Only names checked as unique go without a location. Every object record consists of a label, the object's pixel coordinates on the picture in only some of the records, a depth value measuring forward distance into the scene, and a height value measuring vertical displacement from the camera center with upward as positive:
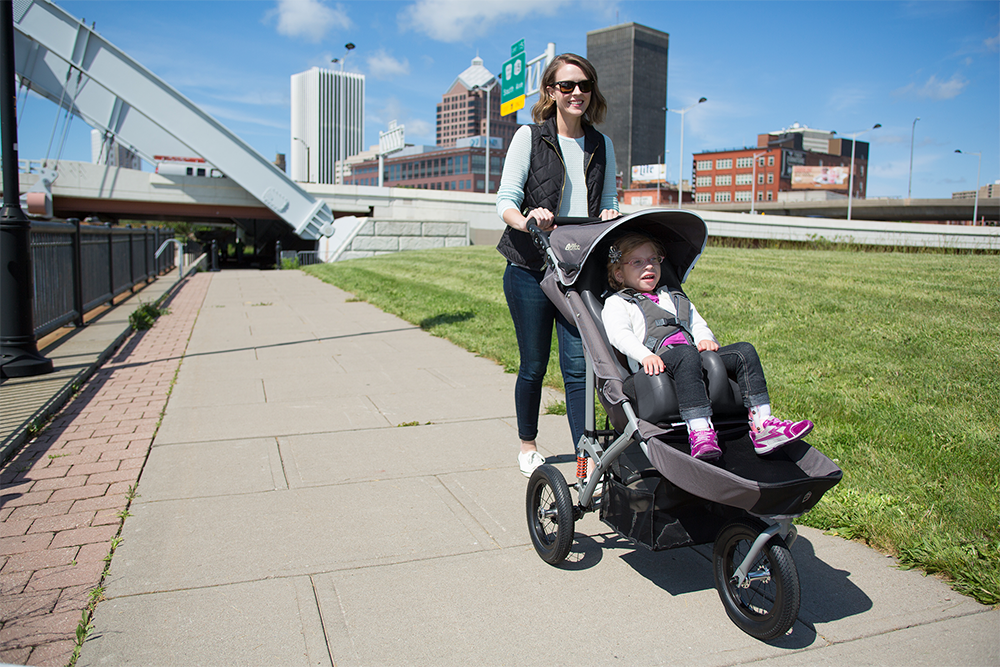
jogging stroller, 2.32 -0.77
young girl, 2.51 -0.38
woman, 3.59 +0.30
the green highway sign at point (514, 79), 30.27 +7.11
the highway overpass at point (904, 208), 63.81 +4.04
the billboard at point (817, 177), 134.88 +13.70
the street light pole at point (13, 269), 6.21 -0.27
